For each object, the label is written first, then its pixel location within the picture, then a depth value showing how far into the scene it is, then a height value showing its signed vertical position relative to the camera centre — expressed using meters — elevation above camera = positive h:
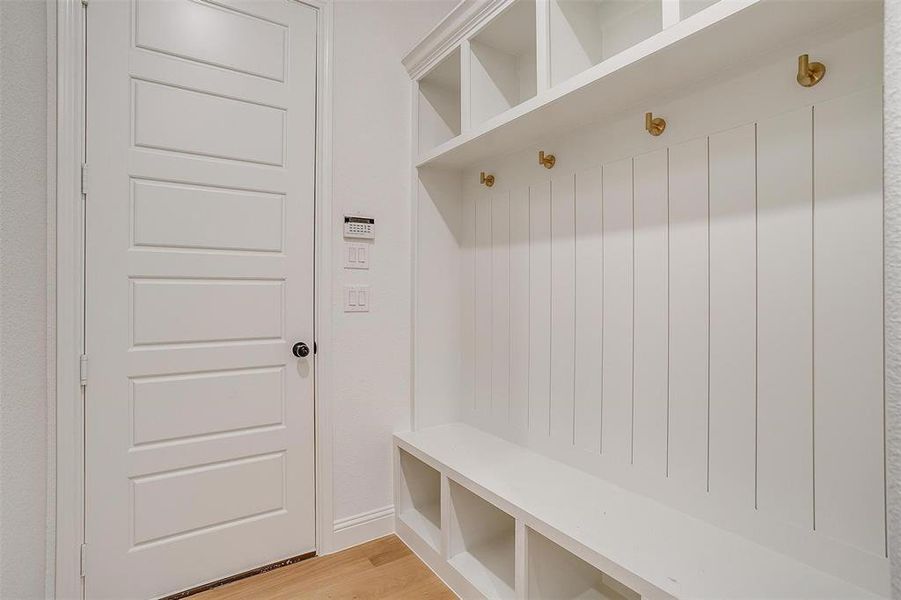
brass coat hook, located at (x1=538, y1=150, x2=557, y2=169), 1.84 +0.55
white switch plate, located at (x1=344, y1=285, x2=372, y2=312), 2.13 +0.00
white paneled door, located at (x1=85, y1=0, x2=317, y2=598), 1.65 +0.03
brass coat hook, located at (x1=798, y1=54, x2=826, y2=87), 1.13 +0.56
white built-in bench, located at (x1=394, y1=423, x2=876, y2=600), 1.13 -0.68
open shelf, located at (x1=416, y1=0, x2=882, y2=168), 1.06 +0.65
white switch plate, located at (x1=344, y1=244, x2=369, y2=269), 2.12 +0.19
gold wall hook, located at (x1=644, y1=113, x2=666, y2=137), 1.46 +0.56
